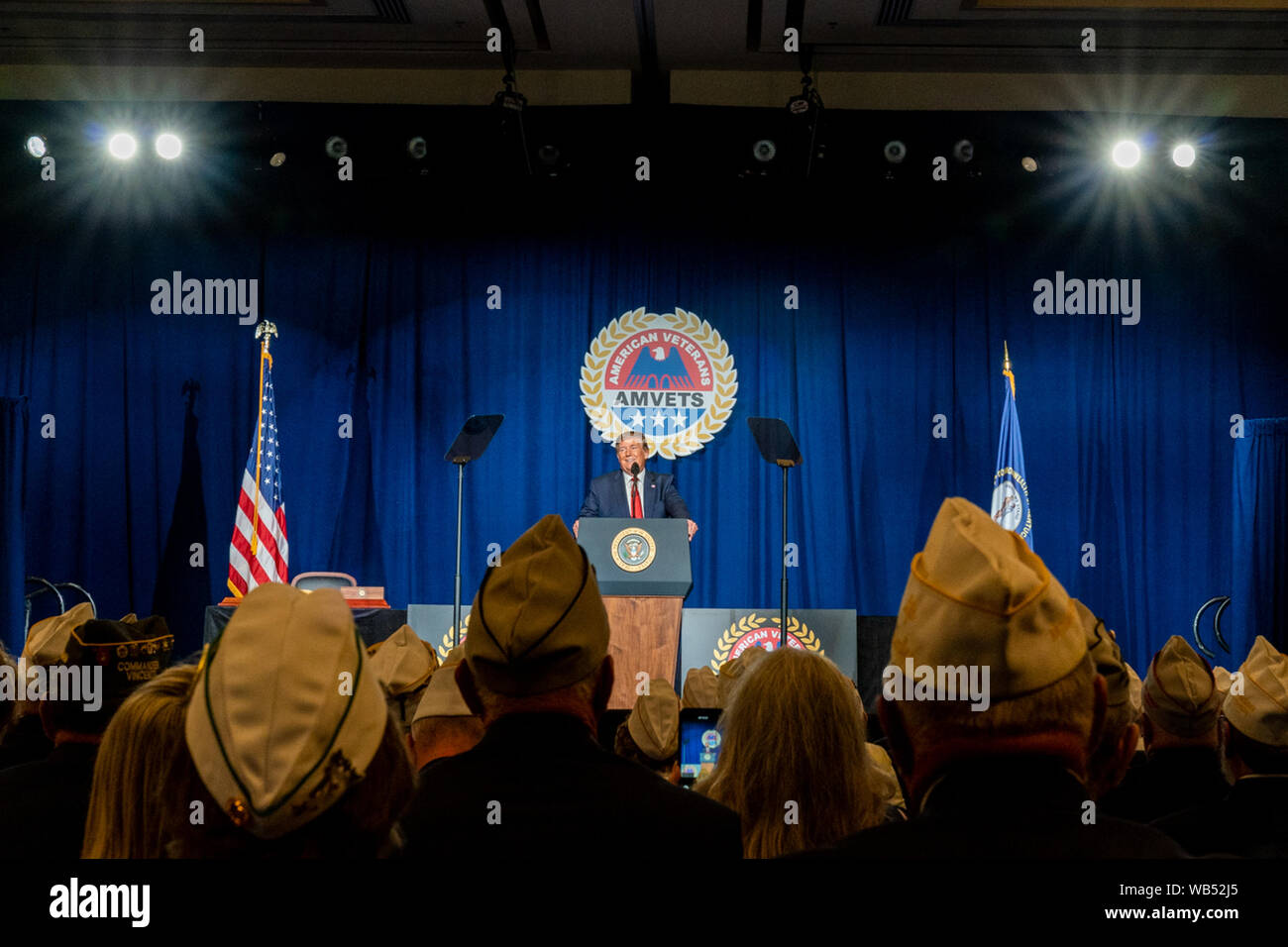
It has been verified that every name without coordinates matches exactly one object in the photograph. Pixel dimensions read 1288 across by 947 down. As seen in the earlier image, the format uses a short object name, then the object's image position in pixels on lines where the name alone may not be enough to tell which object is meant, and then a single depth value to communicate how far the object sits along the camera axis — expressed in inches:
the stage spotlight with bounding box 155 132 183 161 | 278.8
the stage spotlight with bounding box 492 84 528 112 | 265.6
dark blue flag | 295.3
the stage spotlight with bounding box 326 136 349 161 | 283.0
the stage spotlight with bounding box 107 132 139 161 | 286.7
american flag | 270.7
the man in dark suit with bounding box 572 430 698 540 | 282.2
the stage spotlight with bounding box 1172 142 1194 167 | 283.9
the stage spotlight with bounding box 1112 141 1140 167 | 287.7
